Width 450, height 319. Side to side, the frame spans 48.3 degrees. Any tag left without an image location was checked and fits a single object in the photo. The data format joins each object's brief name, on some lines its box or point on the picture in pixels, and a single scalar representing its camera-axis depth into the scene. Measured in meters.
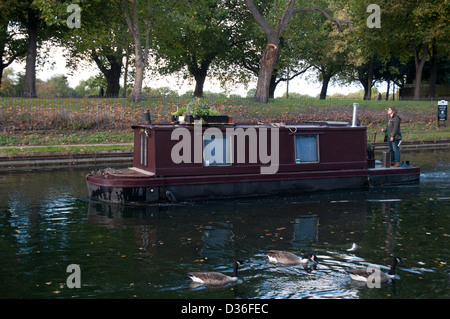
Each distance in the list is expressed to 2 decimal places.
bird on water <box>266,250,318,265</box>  8.64
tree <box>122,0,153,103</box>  29.98
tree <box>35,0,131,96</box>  27.35
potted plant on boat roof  13.92
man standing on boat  16.98
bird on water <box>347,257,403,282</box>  7.87
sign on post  32.91
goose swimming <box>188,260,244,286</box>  7.72
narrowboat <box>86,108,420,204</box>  13.55
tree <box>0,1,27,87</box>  36.72
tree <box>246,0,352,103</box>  31.80
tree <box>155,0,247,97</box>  34.16
